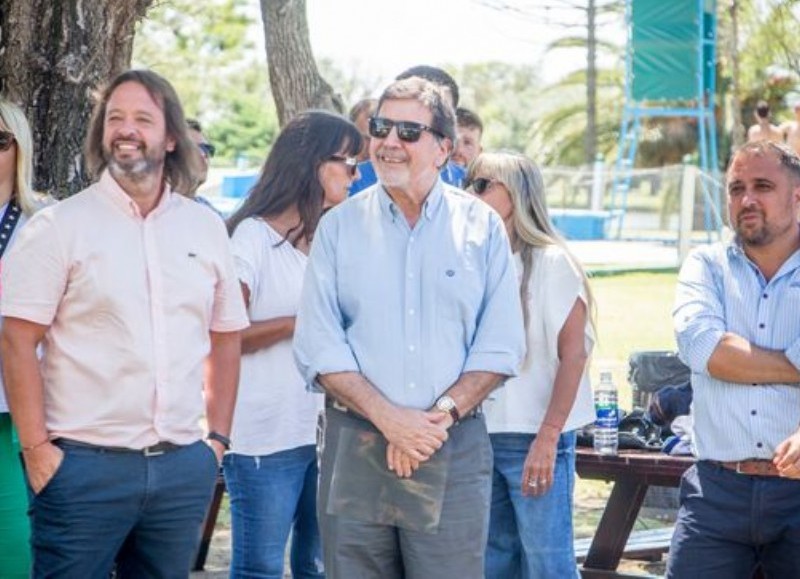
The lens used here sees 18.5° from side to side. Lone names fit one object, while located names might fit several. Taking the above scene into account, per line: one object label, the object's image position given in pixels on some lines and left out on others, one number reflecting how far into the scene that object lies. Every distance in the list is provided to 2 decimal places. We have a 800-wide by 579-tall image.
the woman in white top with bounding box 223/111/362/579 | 8.34
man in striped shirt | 7.91
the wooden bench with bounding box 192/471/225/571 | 11.71
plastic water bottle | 9.84
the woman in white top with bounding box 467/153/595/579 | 8.60
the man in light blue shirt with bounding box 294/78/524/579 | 7.09
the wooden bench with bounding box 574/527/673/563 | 11.92
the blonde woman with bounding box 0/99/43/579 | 7.79
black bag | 11.86
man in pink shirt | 6.81
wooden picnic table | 9.68
